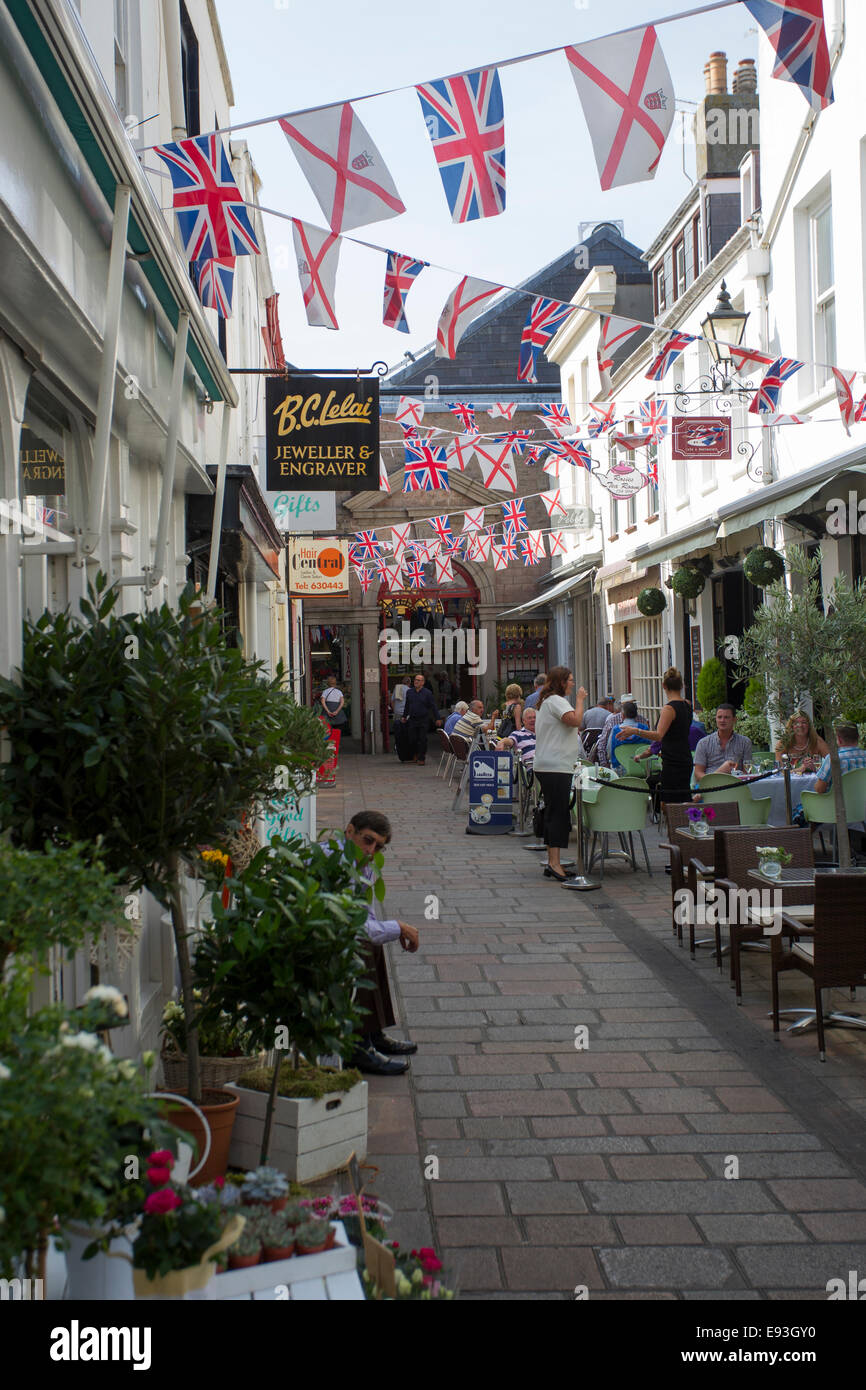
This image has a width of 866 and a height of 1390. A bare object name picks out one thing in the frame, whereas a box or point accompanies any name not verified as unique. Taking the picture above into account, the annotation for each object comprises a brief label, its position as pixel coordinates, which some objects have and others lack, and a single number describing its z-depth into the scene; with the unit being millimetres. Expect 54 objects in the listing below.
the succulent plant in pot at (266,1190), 2877
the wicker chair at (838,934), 5289
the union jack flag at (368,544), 23438
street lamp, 13078
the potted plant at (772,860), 6348
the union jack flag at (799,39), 4941
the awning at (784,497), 10375
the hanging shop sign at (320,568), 21391
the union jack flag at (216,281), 6629
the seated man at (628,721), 13516
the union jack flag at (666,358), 10328
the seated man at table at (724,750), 10211
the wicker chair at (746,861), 6402
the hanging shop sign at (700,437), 13016
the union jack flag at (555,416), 14480
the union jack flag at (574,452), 15086
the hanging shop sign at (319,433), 10359
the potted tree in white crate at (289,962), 3365
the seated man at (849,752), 9469
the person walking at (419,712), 24781
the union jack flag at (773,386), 9820
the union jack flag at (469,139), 5516
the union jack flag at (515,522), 21312
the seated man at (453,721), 18316
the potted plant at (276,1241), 2707
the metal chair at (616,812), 10000
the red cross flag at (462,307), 8789
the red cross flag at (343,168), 5629
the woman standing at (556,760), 10055
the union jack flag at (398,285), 8023
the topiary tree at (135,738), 3184
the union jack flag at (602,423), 13984
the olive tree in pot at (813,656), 7453
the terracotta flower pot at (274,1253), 2705
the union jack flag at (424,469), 16672
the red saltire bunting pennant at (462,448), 15547
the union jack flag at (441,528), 21888
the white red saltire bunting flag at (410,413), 14886
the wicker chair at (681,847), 7680
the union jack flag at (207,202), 5879
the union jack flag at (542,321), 9602
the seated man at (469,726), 17250
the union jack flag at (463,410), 13914
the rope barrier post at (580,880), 9832
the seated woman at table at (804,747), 10016
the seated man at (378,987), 5301
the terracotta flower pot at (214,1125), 3707
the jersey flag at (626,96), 5242
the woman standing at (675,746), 10141
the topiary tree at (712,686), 16094
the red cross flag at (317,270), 7176
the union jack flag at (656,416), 13148
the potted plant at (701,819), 7734
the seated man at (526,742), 14117
